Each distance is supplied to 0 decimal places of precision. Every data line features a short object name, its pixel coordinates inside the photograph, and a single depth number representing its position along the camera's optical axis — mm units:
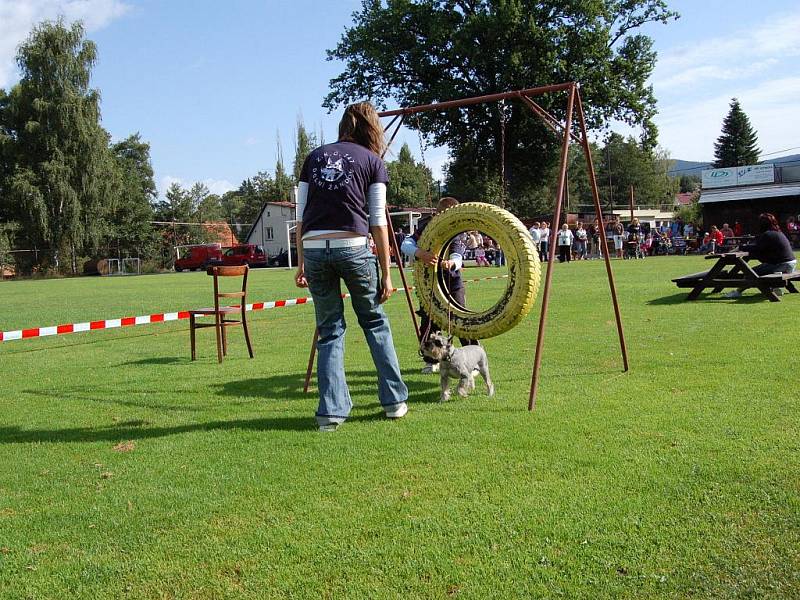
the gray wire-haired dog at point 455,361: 5891
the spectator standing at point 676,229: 46000
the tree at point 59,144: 49344
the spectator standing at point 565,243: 28953
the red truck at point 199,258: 52938
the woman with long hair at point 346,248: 5004
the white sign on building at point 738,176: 49938
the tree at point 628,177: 92000
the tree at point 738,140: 79000
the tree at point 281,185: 71625
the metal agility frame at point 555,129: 5711
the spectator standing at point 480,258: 31700
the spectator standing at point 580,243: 33906
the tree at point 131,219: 58134
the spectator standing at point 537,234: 26562
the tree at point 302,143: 73625
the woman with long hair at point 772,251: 12435
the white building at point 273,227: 63000
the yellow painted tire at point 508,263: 6105
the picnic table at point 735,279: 11750
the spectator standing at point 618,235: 31714
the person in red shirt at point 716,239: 30500
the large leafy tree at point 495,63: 35469
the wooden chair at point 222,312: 8461
